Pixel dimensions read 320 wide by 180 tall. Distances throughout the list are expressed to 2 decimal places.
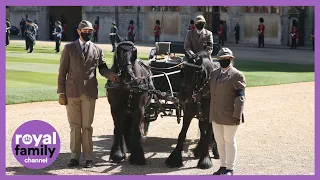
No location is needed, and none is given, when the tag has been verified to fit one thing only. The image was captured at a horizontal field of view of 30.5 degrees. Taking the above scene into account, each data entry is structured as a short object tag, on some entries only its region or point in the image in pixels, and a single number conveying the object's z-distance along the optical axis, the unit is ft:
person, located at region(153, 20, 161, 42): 127.75
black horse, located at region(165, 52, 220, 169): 26.55
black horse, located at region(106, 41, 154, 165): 27.55
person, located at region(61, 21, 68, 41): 144.13
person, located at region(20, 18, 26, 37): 149.43
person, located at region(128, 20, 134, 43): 129.63
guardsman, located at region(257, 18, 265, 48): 118.32
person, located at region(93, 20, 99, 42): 138.72
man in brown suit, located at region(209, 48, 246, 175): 24.18
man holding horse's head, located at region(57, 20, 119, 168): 26.63
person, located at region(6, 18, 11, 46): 107.55
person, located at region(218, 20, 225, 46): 121.90
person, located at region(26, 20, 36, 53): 94.68
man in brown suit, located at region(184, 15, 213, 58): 30.89
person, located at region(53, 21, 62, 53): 96.12
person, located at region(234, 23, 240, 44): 127.85
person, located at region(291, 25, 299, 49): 112.37
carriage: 30.78
